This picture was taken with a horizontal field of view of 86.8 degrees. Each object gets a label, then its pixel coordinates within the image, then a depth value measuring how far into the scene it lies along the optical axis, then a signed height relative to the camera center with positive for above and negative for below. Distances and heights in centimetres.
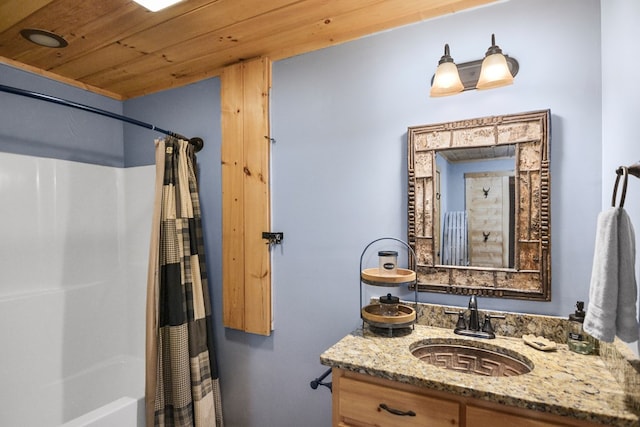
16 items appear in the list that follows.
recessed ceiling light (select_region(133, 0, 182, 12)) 133 +82
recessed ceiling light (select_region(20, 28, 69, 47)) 169 +89
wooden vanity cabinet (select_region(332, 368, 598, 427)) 95 -61
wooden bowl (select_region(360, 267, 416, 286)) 138 -28
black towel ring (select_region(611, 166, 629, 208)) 90 +8
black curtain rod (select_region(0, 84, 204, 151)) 148 +52
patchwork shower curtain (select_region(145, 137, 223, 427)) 179 -56
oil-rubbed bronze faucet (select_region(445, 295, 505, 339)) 135 -47
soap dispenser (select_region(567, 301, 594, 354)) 119 -46
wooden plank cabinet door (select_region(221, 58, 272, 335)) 191 +9
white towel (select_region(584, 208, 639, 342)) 89 -20
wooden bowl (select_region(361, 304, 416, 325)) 136 -44
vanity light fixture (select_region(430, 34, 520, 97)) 124 +54
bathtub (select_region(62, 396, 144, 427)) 144 -94
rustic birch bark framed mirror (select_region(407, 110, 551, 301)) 133 +2
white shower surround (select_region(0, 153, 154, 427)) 188 -48
